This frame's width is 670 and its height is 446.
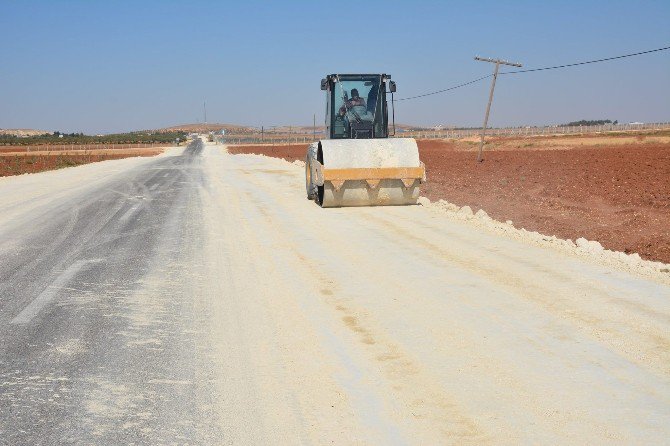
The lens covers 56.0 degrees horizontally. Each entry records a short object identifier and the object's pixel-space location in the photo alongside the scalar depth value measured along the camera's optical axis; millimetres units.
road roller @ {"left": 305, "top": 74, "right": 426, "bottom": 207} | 13664
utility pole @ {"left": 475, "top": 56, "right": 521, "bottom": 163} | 33094
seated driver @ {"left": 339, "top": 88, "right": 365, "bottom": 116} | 15758
